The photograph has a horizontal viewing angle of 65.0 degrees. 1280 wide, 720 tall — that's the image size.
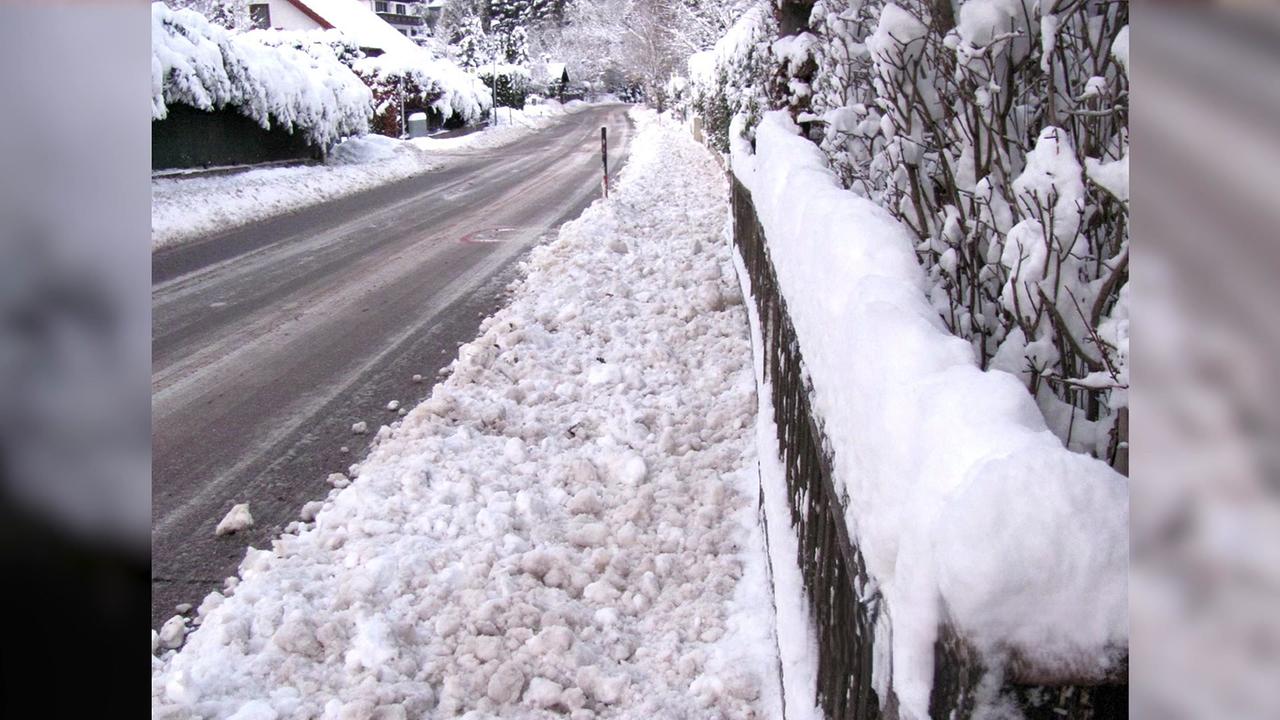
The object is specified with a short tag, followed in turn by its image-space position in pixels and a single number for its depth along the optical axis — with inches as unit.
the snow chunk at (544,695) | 121.1
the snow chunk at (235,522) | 168.9
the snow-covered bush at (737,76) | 405.7
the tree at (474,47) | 2134.6
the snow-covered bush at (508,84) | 1951.3
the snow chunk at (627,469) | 181.5
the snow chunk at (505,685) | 121.6
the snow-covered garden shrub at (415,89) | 1280.8
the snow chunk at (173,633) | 135.3
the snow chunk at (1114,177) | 51.2
